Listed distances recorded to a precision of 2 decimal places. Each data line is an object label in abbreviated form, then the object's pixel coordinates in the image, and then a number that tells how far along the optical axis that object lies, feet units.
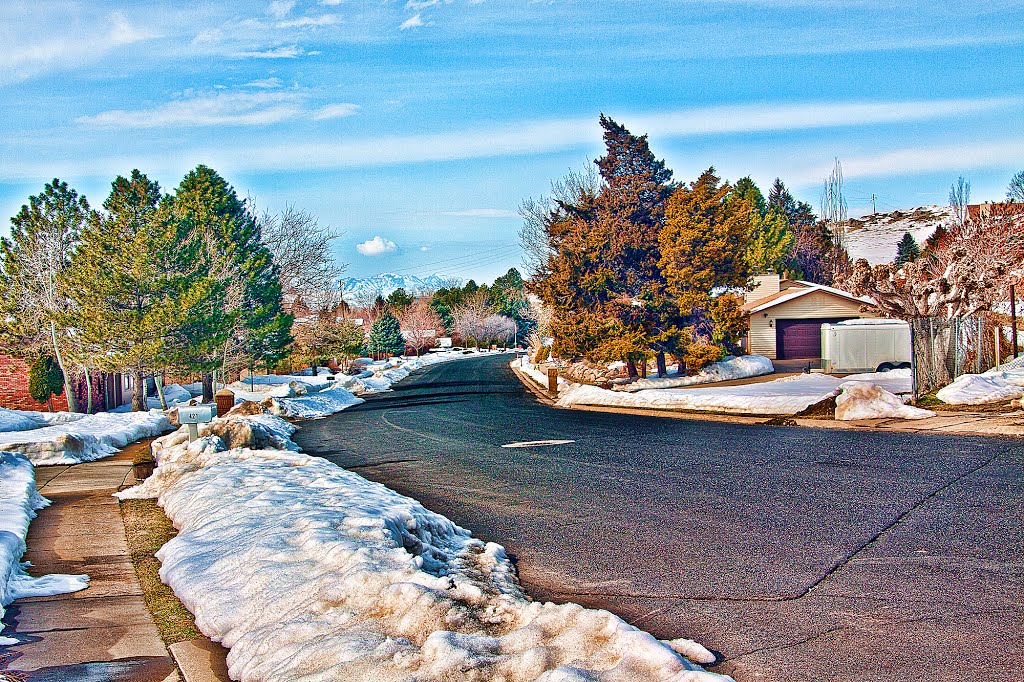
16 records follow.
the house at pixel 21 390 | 112.78
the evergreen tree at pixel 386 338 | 304.30
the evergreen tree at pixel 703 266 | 119.14
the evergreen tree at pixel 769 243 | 201.98
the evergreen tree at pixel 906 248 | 310.18
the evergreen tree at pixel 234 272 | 101.24
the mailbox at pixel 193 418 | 48.91
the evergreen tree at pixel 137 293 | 86.07
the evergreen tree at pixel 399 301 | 405.59
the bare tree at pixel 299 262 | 144.25
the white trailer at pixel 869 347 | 119.34
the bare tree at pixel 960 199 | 272.72
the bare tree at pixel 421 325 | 370.32
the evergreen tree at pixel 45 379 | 107.76
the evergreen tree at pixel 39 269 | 97.76
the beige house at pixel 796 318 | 147.23
